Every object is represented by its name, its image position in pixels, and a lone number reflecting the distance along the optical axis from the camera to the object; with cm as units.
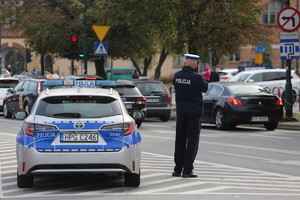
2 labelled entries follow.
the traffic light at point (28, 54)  5886
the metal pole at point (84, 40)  3712
